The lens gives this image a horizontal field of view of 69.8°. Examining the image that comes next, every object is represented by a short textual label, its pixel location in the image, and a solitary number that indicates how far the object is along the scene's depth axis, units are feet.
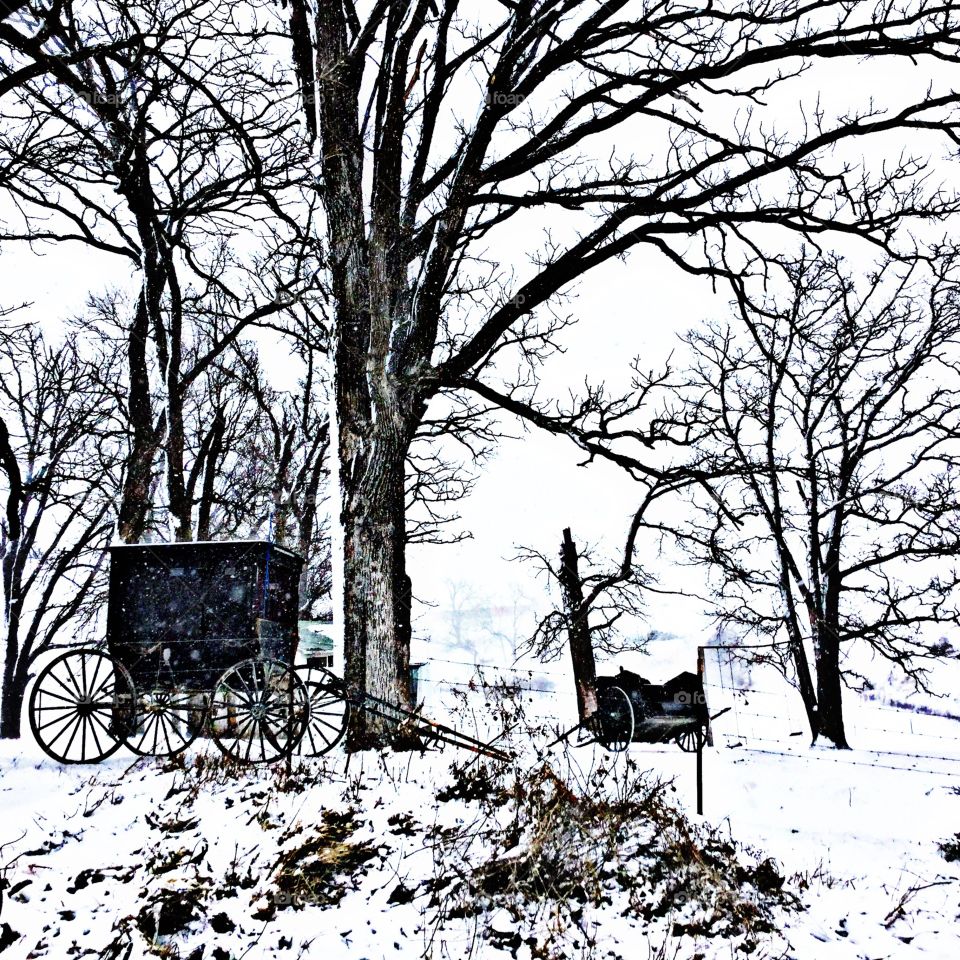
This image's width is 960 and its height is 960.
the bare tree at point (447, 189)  25.34
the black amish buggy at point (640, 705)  41.65
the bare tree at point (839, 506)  59.41
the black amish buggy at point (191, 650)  23.52
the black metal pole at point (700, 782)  25.90
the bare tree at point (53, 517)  60.29
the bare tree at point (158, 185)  18.72
